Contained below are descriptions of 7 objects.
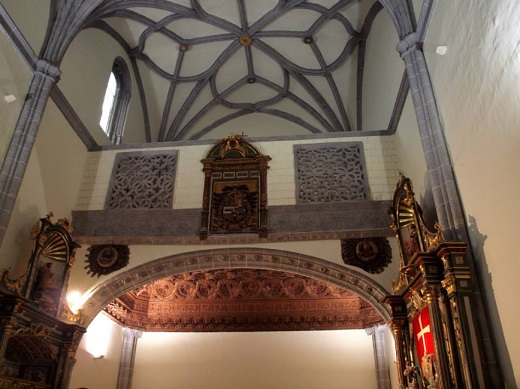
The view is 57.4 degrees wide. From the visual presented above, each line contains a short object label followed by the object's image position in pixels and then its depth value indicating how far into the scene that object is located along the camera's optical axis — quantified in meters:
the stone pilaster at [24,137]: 7.71
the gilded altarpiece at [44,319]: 7.66
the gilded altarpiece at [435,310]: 5.80
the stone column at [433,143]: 6.61
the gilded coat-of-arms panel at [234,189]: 9.55
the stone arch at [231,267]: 9.09
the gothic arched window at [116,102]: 12.36
